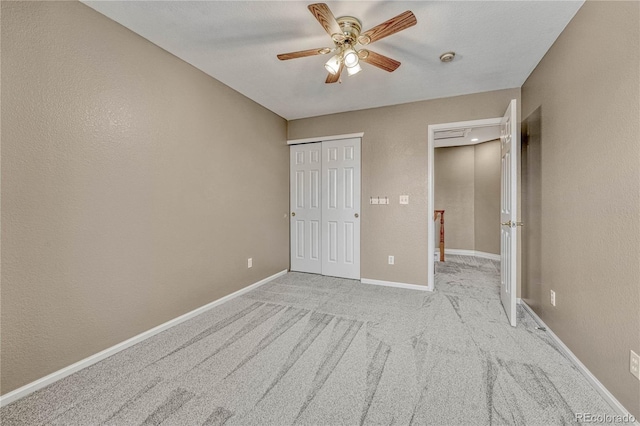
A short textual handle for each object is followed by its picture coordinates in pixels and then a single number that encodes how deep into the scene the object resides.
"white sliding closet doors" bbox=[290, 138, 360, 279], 3.82
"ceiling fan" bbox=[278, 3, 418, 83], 1.56
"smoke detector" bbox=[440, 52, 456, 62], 2.31
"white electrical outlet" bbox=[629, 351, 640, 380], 1.26
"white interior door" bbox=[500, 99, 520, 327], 2.33
